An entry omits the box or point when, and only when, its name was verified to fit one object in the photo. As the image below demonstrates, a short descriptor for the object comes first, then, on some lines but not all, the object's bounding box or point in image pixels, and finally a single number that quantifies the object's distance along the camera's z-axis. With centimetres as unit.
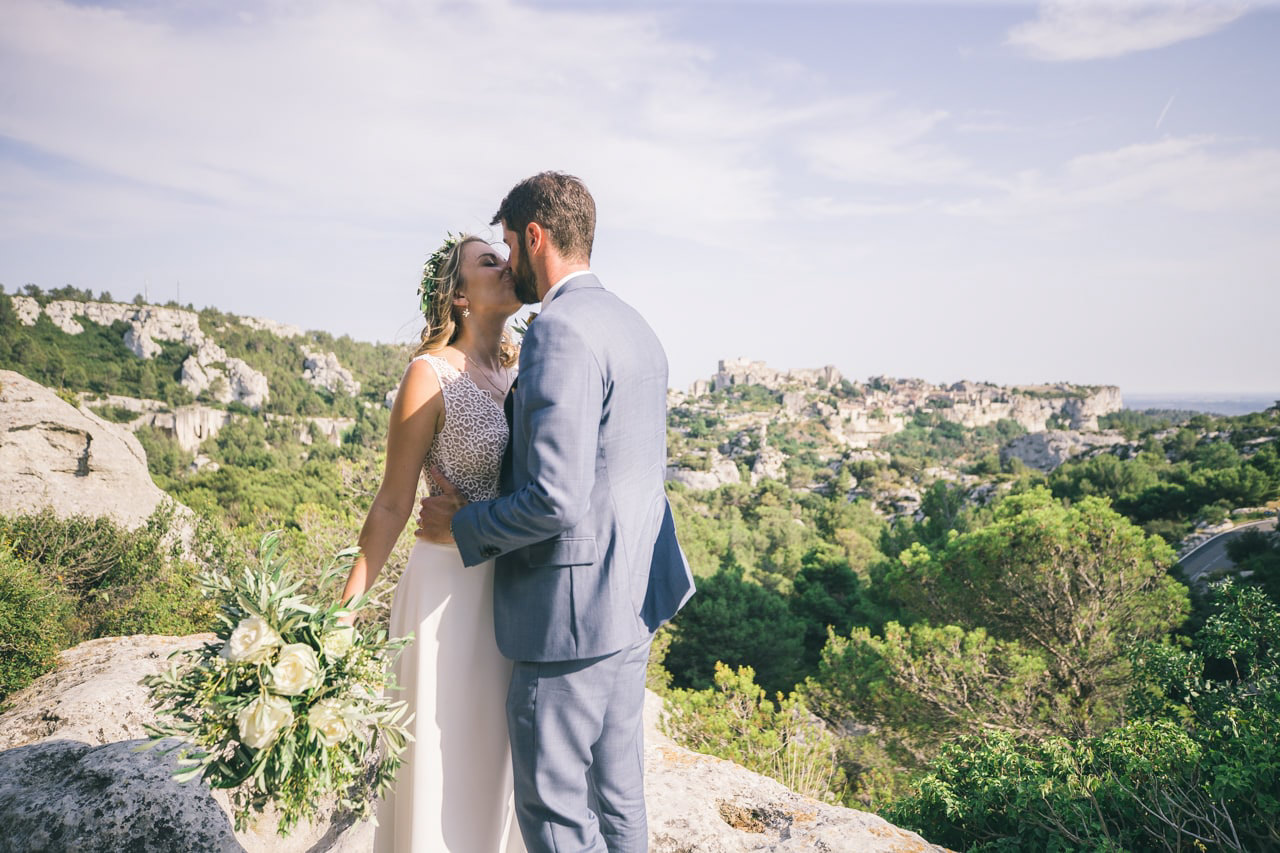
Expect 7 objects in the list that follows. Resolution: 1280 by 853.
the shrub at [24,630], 377
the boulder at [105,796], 257
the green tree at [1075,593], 922
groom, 170
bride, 203
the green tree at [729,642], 1767
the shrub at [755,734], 649
